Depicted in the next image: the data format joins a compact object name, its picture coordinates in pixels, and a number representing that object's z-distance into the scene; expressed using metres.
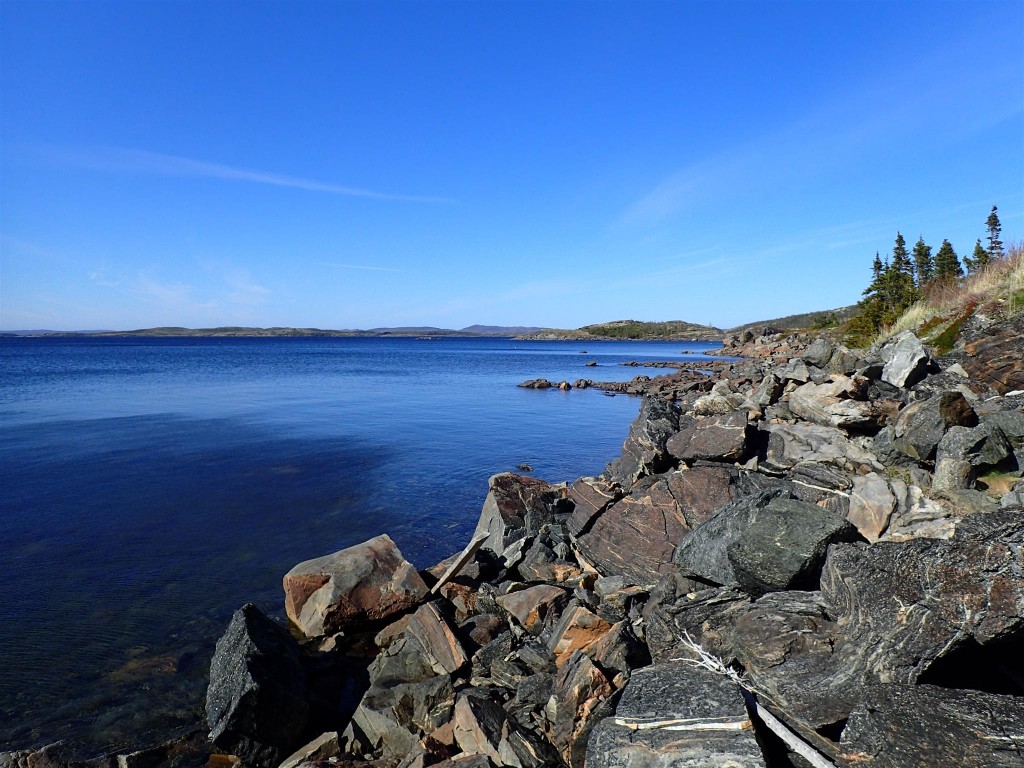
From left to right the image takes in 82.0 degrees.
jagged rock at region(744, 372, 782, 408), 20.60
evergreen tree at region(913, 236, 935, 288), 94.75
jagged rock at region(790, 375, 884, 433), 15.20
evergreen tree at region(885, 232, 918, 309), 57.88
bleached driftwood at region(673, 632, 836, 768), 5.45
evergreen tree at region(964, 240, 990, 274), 77.97
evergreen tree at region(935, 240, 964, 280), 95.19
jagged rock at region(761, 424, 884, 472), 13.11
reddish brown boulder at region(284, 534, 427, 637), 11.90
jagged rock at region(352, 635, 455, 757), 8.58
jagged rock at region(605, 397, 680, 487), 14.59
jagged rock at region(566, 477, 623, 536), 13.50
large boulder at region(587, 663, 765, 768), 5.20
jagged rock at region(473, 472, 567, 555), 15.33
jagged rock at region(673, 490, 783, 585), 8.80
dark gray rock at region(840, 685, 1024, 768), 4.73
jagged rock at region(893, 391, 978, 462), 12.28
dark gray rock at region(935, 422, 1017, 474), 10.95
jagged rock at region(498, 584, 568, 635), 10.62
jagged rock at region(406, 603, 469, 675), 9.92
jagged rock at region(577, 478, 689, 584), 11.38
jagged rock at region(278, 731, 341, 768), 8.35
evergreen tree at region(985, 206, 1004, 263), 99.94
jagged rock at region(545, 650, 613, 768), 7.16
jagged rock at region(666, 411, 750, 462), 13.73
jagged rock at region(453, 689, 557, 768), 7.14
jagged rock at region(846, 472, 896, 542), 10.13
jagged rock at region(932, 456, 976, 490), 10.78
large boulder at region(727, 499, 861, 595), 7.95
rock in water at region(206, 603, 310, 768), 8.58
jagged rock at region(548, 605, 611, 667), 9.09
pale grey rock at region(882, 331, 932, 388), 18.27
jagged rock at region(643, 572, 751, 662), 7.95
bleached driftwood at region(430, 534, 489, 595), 12.52
